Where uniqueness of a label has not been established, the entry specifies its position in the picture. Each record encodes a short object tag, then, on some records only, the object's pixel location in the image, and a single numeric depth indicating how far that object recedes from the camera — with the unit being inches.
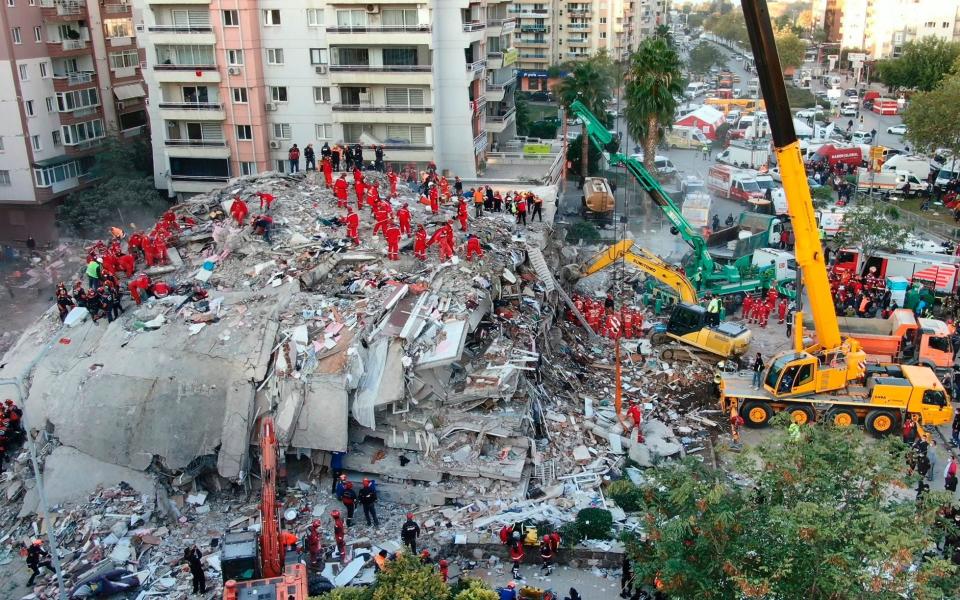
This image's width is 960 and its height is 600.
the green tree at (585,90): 1887.3
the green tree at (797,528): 444.8
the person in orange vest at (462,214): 1061.1
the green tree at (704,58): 3831.2
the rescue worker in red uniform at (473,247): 975.6
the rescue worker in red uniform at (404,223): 995.9
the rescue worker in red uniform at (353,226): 978.1
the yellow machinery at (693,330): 1024.9
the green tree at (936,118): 1791.3
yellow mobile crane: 836.0
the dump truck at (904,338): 1007.0
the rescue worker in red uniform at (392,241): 939.3
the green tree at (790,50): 3486.7
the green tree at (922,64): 2581.2
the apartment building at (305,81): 1508.4
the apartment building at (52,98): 1480.1
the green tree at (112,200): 1540.4
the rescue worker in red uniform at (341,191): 1080.2
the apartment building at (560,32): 3161.9
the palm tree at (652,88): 1547.7
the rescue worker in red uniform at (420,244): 945.5
